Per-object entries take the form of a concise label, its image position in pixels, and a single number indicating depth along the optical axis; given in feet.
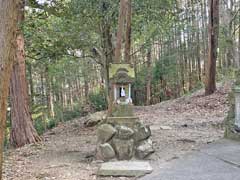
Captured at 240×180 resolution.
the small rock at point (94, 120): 35.47
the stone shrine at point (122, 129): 19.35
